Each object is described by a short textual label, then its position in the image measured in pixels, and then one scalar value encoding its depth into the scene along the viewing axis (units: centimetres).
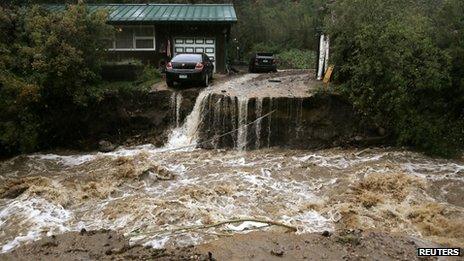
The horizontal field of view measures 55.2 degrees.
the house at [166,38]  2309
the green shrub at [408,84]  1521
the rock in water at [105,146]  1652
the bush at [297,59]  3009
